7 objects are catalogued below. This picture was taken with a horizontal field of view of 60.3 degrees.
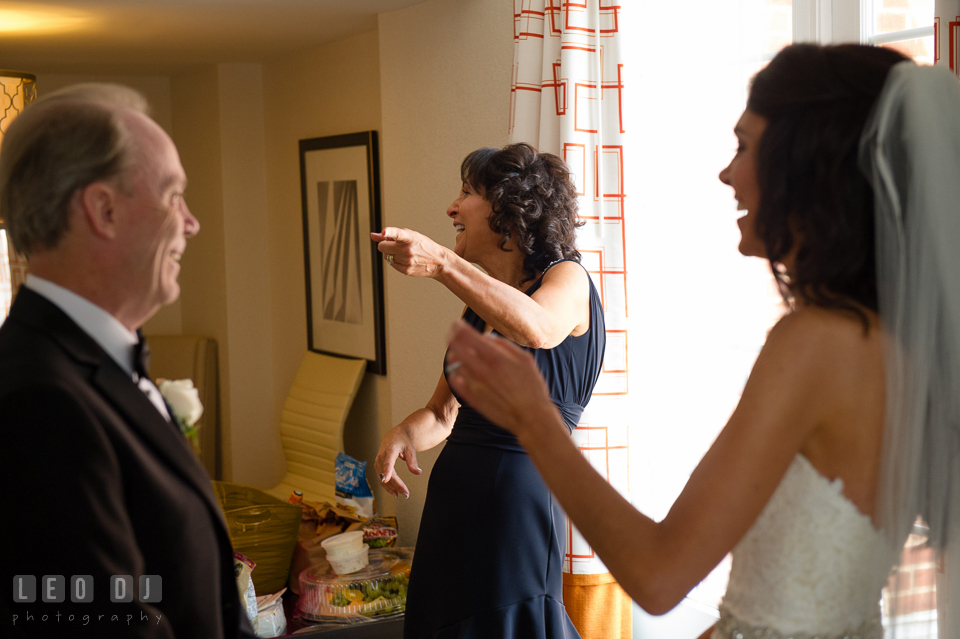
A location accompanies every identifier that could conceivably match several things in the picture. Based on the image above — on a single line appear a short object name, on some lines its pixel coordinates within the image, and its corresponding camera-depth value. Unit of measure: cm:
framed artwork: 396
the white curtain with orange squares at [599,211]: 233
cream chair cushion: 407
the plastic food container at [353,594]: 286
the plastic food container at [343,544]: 292
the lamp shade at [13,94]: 295
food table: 280
